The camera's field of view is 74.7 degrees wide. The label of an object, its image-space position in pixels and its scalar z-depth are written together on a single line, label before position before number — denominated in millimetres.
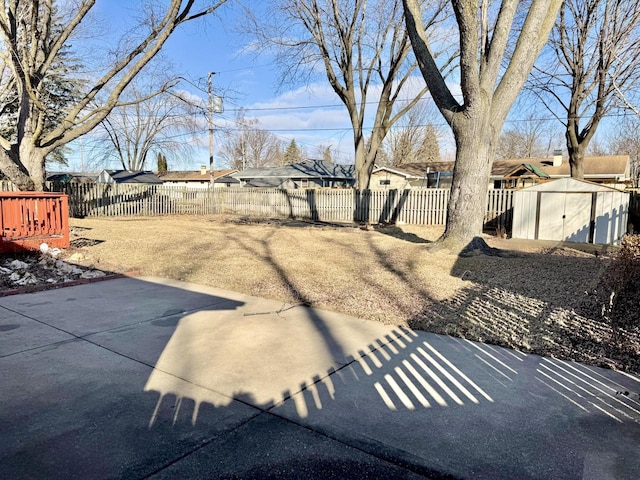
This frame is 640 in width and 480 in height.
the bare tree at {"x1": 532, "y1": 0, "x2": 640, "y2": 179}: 15578
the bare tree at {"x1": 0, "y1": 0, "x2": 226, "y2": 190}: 11547
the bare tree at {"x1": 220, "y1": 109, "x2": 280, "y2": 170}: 73062
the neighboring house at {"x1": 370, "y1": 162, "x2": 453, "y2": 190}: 37828
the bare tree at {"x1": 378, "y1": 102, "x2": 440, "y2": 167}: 56781
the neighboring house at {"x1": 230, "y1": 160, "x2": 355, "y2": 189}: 41781
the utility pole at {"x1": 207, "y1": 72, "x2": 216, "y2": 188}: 15883
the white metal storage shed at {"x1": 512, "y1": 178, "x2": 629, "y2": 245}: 12578
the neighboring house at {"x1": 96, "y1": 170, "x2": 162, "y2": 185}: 37438
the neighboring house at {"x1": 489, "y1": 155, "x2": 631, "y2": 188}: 29000
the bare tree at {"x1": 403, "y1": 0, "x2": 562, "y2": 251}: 8867
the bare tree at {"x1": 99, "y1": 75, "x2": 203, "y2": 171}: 49000
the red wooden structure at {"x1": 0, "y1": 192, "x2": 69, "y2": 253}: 8016
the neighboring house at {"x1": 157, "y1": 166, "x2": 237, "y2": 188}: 57816
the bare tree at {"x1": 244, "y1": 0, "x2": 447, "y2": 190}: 20453
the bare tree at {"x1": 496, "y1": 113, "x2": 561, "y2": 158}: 60188
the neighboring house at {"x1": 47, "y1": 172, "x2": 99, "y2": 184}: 51125
